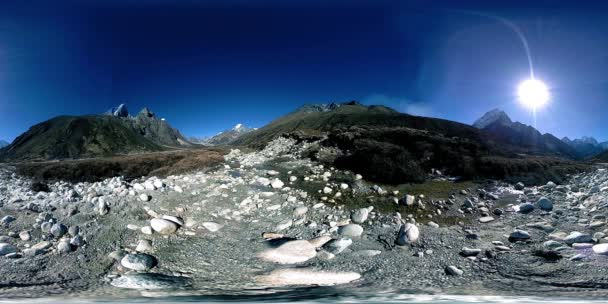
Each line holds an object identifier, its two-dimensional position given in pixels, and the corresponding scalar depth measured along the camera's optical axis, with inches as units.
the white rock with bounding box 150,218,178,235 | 319.3
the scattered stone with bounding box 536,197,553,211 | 409.4
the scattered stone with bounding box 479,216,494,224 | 382.5
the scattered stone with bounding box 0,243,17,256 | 259.3
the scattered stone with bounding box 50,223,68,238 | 295.6
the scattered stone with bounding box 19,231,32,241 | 290.5
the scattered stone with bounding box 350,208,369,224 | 371.9
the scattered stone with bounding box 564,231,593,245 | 286.8
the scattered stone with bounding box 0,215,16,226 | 323.8
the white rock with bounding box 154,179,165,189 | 463.1
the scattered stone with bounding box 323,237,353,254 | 287.9
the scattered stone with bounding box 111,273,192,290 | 218.9
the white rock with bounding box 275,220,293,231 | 355.3
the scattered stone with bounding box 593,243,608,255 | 251.8
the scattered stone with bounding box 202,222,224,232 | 345.3
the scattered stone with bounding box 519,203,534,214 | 409.5
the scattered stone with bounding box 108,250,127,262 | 260.9
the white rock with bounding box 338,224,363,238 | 331.3
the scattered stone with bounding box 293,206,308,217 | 397.4
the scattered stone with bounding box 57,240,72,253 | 267.1
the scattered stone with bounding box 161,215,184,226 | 338.0
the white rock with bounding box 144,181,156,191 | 451.9
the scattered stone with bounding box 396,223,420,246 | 305.4
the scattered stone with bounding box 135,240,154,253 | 282.3
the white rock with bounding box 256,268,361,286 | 226.7
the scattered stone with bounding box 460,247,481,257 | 274.2
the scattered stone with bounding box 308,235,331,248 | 300.3
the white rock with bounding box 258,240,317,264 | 270.7
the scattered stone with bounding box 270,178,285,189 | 518.3
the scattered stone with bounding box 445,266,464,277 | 238.2
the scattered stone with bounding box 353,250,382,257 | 279.1
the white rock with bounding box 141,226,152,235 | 312.7
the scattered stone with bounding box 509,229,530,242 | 309.3
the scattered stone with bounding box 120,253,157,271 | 248.7
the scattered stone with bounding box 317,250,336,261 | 273.0
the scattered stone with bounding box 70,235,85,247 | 276.8
